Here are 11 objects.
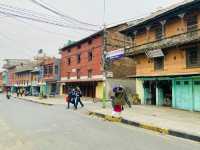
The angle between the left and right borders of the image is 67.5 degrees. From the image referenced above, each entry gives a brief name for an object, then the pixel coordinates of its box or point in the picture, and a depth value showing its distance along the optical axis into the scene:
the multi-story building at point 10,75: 47.98
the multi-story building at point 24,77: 39.43
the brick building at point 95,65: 20.73
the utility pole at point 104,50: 11.94
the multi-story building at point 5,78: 52.28
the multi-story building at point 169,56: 11.45
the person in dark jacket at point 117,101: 8.55
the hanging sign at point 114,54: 12.98
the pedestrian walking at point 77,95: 12.85
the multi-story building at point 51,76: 28.72
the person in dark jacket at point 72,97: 12.97
